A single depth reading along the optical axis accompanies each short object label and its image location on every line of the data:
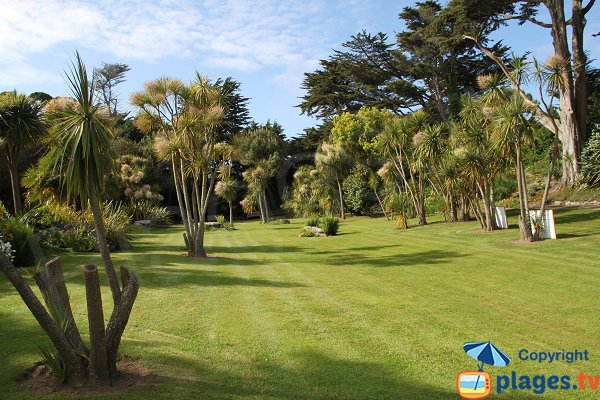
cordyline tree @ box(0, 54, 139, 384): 4.22
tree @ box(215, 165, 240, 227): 32.16
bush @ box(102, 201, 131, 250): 15.30
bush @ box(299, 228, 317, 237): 20.77
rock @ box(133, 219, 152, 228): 27.64
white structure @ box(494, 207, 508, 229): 17.08
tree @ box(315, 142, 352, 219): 32.97
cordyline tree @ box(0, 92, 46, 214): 14.86
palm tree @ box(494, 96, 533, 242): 13.21
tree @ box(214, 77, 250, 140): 48.73
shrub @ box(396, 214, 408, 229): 21.32
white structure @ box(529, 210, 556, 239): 13.65
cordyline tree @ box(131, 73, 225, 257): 12.96
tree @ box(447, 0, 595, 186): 21.12
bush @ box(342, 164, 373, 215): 33.56
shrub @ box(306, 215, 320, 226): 22.69
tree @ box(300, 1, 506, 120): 35.53
